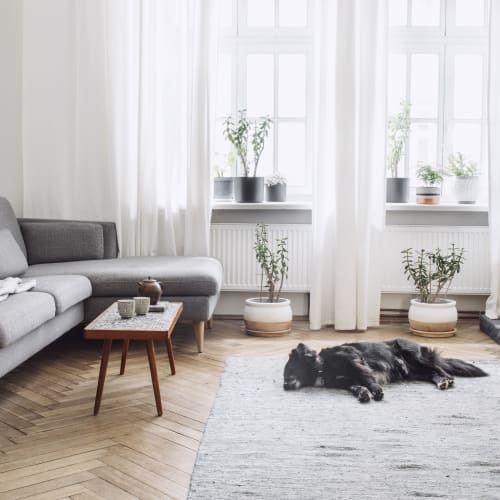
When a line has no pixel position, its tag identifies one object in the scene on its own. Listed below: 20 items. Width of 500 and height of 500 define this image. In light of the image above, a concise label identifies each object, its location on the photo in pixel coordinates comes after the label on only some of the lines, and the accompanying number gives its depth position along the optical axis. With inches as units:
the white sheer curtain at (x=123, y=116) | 182.1
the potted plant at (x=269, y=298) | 171.0
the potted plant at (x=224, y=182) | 192.7
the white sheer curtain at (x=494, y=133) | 178.4
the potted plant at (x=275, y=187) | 190.1
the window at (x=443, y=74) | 195.3
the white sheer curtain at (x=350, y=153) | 176.9
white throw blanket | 119.9
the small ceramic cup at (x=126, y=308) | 113.0
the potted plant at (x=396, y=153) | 191.6
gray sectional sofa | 114.3
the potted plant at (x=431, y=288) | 172.2
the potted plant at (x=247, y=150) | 188.5
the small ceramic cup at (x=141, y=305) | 116.1
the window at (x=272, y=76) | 196.1
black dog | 120.1
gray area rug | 82.0
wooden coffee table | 105.7
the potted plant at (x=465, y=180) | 189.9
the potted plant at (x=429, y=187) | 189.0
